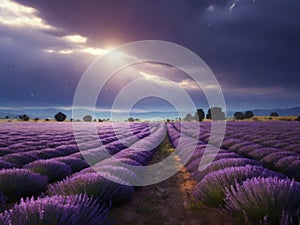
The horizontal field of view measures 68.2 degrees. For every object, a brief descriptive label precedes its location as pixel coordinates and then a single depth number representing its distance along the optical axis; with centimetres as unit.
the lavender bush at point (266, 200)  223
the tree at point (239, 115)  5781
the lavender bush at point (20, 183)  374
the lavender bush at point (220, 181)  323
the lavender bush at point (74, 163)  590
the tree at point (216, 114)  5924
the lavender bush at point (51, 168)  501
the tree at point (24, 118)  6089
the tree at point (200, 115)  6079
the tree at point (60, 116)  6444
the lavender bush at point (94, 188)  306
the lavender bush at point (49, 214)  176
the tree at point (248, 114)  5701
